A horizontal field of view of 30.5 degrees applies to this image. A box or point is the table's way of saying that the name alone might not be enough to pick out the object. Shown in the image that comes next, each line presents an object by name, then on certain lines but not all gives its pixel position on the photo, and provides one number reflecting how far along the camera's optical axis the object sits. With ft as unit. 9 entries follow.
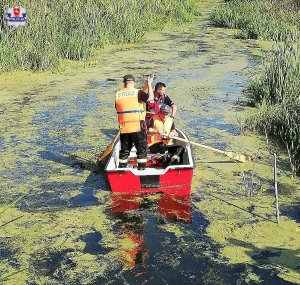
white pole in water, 17.88
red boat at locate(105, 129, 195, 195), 19.86
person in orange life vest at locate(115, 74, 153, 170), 20.48
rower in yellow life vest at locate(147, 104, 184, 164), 22.30
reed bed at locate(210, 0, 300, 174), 24.99
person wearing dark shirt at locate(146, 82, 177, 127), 23.02
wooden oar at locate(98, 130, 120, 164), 22.31
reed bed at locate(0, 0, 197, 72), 40.50
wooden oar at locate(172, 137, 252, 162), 22.54
